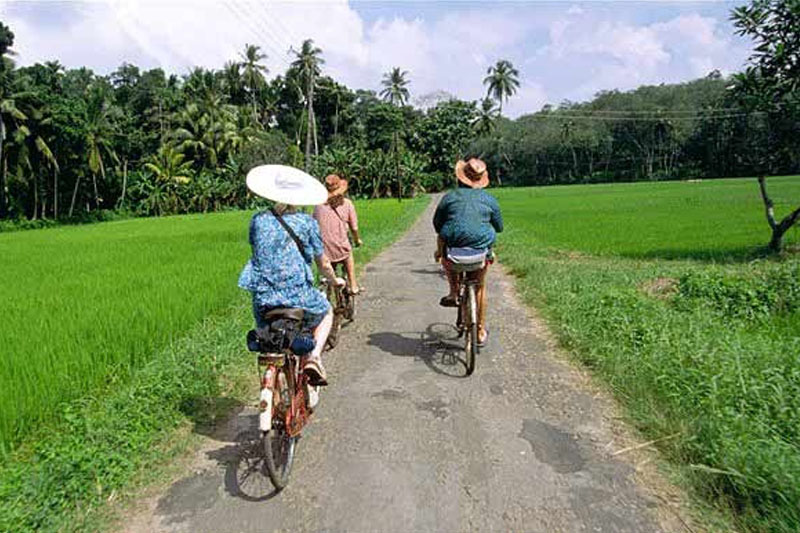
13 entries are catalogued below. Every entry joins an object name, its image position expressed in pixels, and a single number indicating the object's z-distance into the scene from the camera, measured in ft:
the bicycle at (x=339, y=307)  18.30
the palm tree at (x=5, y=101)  98.99
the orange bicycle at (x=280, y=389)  9.26
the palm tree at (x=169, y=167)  134.41
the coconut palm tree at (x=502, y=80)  220.23
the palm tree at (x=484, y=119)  222.48
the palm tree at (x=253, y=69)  168.35
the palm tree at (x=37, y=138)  105.40
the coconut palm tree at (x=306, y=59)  149.28
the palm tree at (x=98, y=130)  119.03
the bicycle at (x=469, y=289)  14.82
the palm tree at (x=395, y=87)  212.64
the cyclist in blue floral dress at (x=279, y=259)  10.14
